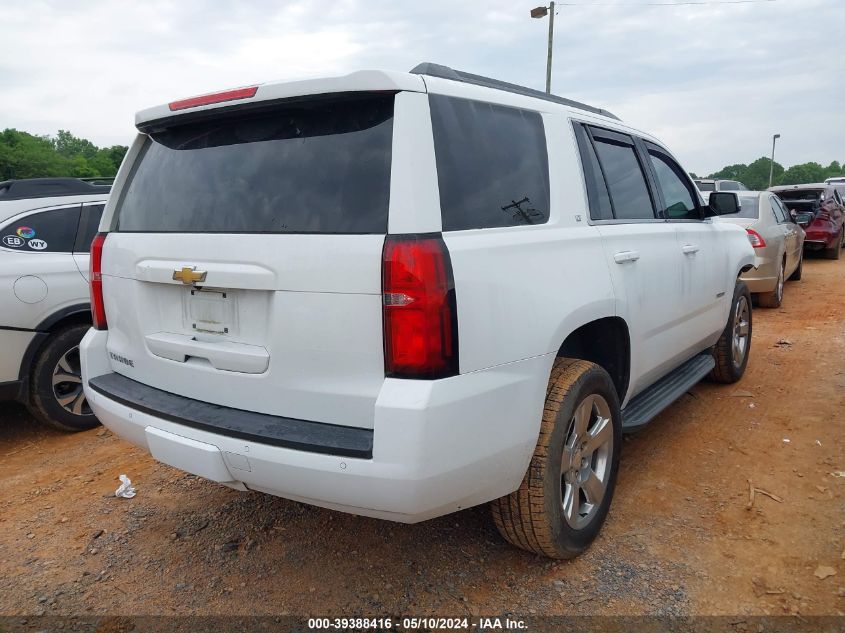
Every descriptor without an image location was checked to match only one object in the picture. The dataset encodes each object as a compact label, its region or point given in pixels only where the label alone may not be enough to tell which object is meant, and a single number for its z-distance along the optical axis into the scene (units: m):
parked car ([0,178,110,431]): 4.08
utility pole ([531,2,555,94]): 18.14
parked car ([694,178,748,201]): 13.48
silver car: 7.96
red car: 13.09
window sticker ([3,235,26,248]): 4.18
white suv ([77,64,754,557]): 1.99
